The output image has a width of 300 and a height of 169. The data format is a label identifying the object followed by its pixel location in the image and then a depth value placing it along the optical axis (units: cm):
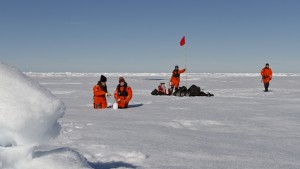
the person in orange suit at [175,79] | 1844
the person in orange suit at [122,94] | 1059
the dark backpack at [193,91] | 1606
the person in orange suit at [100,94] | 1035
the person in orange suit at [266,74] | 2036
